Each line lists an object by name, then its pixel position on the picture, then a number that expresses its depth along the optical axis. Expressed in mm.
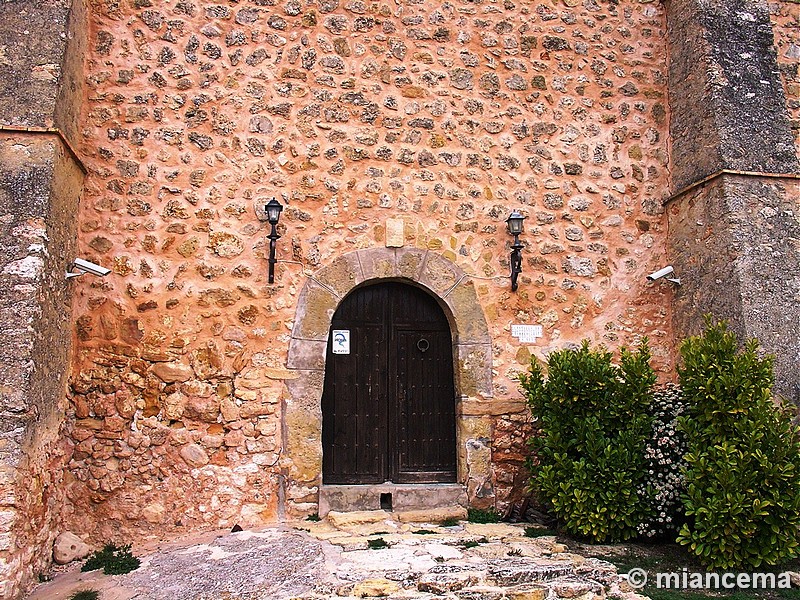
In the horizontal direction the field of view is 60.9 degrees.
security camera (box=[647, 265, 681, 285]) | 5875
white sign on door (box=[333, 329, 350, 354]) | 5578
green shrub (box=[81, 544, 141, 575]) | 4371
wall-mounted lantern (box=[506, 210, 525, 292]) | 5605
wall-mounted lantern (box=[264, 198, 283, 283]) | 5246
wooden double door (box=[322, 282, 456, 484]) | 5512
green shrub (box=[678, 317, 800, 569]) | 4059
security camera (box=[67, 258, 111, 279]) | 4891
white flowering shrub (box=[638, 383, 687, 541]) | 4605
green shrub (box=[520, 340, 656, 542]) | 4641
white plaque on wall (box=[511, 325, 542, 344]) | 5703
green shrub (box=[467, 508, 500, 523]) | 5320
